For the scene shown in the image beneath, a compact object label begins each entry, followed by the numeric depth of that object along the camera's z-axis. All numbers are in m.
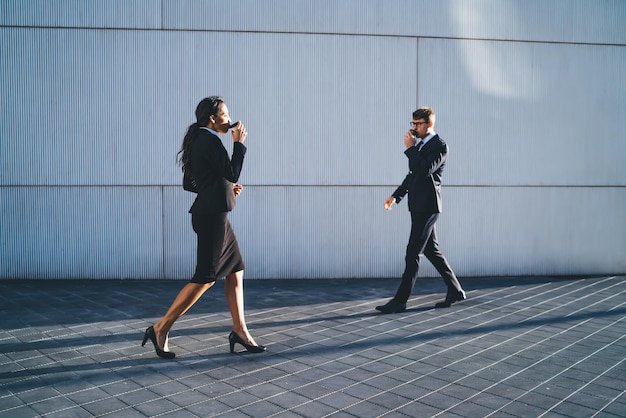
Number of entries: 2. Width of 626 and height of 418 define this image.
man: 5.74
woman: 4.21
